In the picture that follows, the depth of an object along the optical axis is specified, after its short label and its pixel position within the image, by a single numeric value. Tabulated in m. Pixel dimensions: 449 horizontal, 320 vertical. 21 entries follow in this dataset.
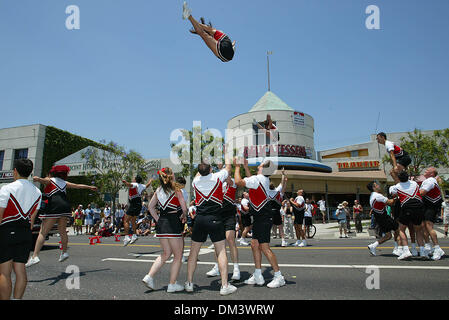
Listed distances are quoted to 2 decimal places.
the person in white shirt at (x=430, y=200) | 7.52
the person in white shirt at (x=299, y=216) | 11.35
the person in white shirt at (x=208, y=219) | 4.76
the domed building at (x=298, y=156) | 33.47
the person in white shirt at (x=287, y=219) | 16.40
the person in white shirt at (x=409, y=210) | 7.34
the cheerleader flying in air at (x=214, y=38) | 6.77
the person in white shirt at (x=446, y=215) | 14.46
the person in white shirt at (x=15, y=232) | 3.61
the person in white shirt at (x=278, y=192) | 5.92
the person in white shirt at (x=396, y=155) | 8.26
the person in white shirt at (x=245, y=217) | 11.70
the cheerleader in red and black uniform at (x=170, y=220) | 4.88
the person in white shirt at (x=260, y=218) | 5.04
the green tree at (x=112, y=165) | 27.03
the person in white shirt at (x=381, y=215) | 8.15
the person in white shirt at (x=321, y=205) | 25.77
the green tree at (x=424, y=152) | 29.61
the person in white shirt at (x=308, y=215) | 15.19
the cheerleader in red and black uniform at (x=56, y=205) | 6.84
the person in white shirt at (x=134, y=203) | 9.88
